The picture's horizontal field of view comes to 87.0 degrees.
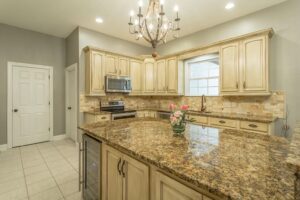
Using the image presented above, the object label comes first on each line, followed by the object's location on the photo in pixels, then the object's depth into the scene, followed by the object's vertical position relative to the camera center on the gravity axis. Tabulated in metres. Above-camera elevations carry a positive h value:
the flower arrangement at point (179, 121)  1.51 -0.21
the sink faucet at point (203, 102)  3.97 -0.07
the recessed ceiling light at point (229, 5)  3.01 +1.83
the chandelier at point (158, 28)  1.98 +0.94
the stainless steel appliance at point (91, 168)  1.62 -0.77
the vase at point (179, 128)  1.53 -0.28
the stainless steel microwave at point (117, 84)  4.05 +0.43
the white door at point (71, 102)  4.28 -0.07
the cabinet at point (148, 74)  4.91 +0.79
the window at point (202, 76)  4.02 +0.64
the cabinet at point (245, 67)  2.86 +0.64
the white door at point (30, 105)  4.05 -0.15
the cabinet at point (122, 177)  1.13 -0.63
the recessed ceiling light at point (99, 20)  3.60 +1.85
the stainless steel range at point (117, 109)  3.87 -0.27
